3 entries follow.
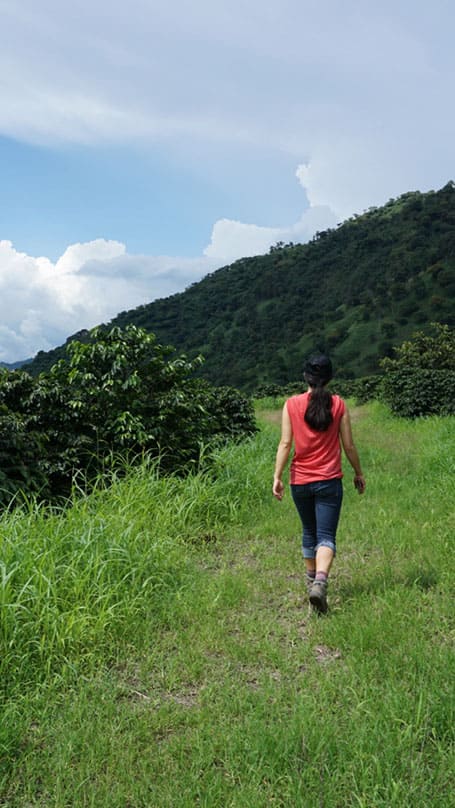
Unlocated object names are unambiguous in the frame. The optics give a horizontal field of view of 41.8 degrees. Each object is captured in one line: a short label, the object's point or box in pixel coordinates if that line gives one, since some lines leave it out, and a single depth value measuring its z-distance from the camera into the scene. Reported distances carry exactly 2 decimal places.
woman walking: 4.21
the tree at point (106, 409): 7.34
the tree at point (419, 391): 15.27
